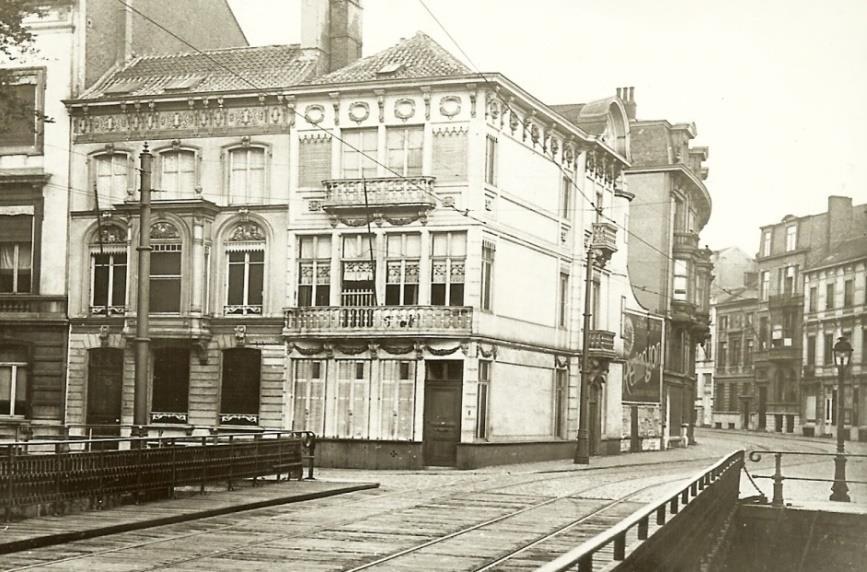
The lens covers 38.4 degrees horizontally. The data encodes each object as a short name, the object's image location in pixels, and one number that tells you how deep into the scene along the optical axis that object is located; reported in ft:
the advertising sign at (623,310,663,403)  154.86
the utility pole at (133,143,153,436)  71.67
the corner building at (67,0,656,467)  111.04
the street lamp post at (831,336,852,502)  76.07
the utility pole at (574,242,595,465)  119.03
